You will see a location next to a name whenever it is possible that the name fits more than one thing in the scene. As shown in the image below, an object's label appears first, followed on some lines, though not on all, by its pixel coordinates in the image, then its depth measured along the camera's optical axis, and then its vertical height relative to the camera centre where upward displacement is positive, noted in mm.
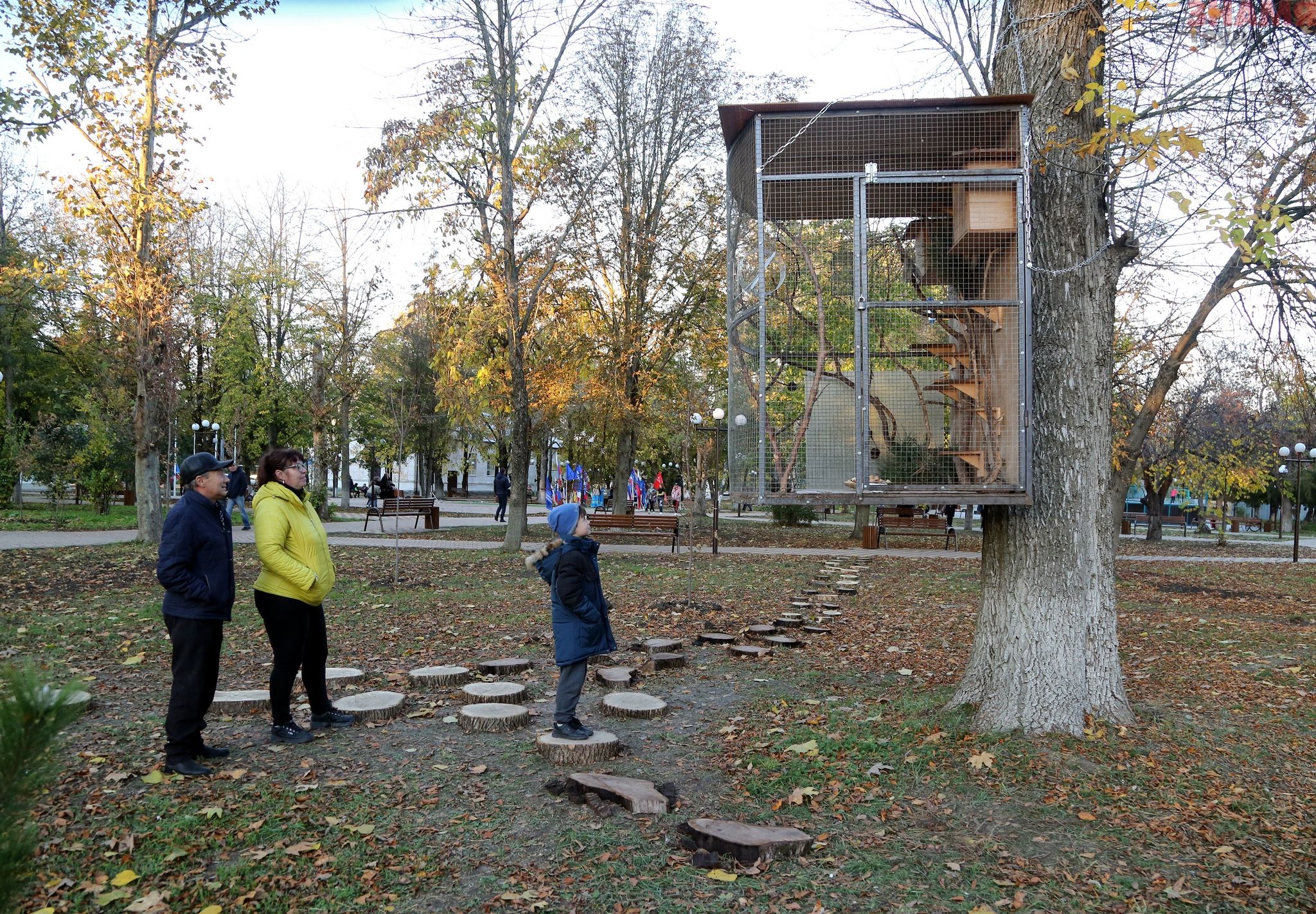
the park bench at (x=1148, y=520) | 28672 -1477
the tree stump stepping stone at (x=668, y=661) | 7352 -1542
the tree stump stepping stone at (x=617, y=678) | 6719 -1544
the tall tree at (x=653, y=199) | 21828 +7193
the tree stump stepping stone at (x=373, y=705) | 5777 -1516
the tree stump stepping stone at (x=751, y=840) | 3721 -1572
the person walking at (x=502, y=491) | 28498 -434
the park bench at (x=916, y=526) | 20453 -1150
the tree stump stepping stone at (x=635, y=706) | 5930 -1559
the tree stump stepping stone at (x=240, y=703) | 5770 -1484
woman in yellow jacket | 5117 -544
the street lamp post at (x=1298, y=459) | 20456 +479
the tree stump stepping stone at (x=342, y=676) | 6598 -1512
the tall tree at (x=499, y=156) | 14766 +5596
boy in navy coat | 5129 -768
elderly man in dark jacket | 4648 -726
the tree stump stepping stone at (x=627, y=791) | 4219 -1551
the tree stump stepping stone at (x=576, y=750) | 4949 -1549
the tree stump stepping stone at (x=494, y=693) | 6133 -1519
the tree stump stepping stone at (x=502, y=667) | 6992 -1513
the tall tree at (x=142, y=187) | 14656 +5018
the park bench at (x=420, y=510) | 23172 -833
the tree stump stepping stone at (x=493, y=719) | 5566 -1537
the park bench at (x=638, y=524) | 18156 -949
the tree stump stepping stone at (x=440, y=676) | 6688 -1524
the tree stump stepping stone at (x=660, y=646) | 7682 -1483
